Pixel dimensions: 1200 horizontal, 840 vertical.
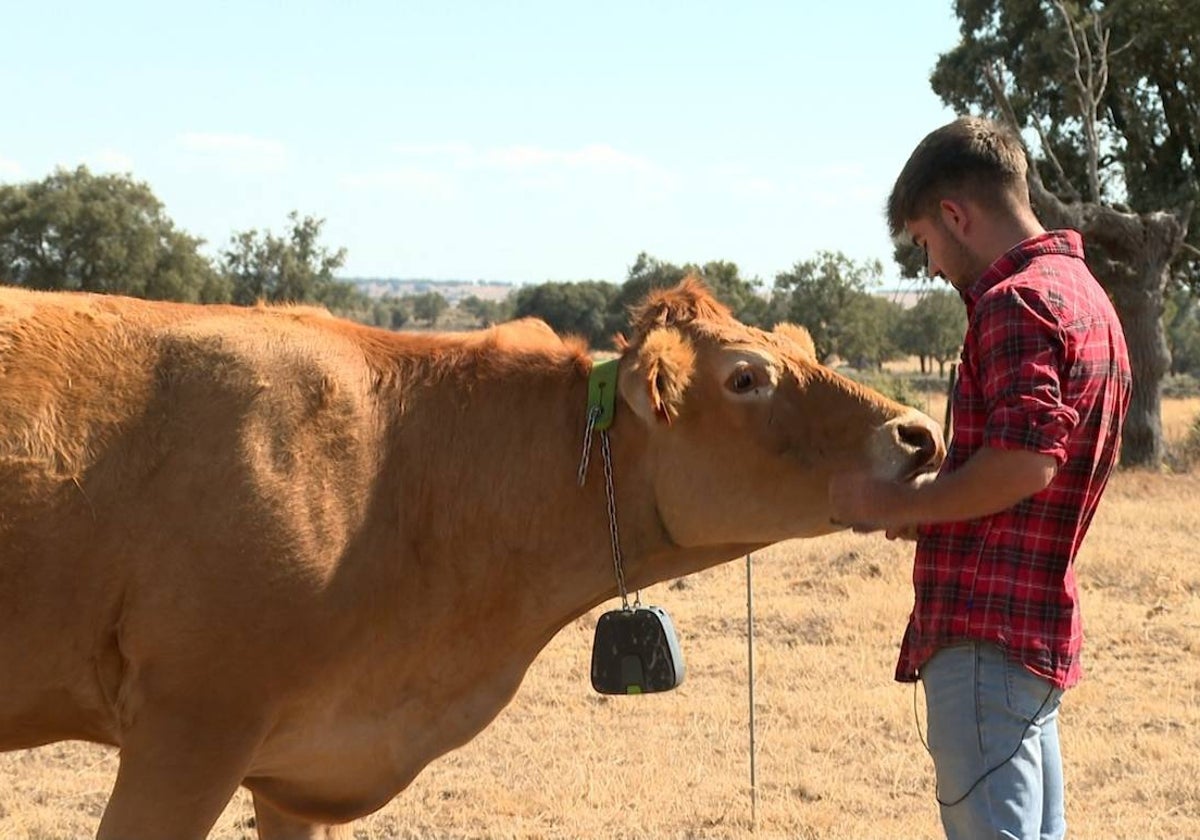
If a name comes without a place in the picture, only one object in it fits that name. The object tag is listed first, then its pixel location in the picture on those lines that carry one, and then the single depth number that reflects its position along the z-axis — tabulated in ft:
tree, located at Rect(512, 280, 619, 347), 158.10
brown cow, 13.48
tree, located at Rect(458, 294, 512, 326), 261.65
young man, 10.68
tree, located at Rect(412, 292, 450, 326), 338.13
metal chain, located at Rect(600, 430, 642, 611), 14.94
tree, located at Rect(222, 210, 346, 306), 179.83
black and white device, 14.74
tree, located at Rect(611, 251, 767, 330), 128.16
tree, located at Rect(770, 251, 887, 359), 149.48
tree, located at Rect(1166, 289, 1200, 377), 244.01
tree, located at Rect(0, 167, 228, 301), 153.28
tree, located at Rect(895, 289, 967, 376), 199.21
